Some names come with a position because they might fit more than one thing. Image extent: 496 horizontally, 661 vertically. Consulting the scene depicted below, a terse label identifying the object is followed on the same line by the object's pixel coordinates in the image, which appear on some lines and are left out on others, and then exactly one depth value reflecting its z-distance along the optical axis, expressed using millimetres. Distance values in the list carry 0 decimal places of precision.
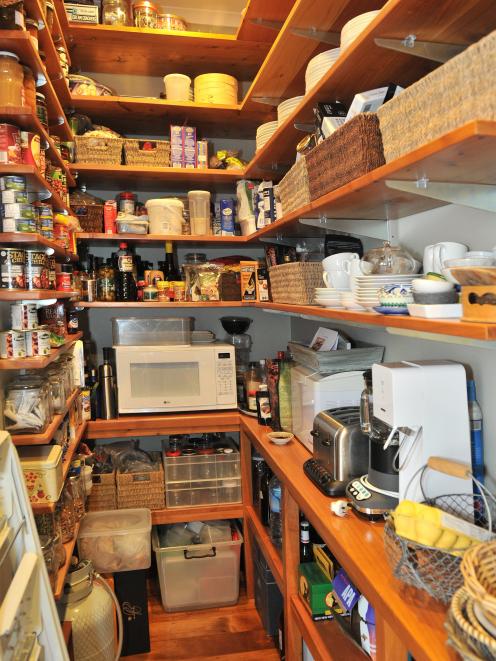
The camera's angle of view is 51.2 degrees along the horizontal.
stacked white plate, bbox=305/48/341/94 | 1611
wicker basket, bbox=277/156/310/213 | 1714
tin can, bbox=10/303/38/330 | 1581
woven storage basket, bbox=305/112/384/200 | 1283
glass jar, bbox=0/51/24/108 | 1491
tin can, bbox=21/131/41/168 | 1529
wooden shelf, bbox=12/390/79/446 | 1523
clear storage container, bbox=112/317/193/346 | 2715
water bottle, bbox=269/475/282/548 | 2104
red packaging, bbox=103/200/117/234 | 2648
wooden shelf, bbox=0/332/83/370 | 1475
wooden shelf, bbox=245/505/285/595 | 1913
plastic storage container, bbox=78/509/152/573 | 2219
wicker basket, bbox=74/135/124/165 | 2521
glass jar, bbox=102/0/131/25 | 2461
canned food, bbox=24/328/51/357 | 1574
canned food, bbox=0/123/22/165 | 1454
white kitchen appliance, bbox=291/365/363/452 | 1863
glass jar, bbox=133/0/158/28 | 2467
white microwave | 2562
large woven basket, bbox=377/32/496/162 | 859
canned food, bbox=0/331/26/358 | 1527
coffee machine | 1219
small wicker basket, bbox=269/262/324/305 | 1868
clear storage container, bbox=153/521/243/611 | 2447
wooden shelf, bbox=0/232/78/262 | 1471
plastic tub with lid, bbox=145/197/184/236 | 2670
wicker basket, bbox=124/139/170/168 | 2594
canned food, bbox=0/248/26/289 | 1487
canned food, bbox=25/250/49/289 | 1574
